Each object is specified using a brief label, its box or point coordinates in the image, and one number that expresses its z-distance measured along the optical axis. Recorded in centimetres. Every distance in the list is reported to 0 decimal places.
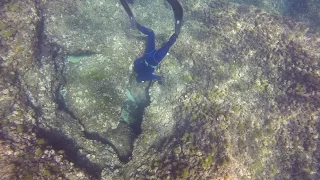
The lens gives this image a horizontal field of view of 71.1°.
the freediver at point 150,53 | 507
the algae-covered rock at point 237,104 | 428
